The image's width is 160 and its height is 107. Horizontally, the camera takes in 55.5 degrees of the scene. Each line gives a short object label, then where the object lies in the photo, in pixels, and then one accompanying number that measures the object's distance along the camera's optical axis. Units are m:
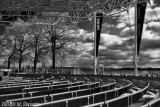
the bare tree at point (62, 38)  22.68
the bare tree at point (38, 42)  23.44
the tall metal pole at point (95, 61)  16.07
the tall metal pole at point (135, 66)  13.51
